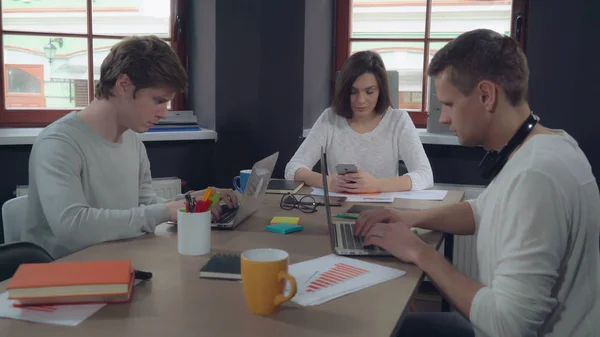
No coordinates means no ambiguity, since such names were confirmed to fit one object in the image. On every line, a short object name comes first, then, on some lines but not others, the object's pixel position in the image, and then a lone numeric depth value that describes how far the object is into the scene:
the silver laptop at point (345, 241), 1.32
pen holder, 1.29
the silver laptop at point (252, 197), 1.55
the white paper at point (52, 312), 0.92
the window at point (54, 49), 2.81
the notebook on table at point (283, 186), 2.16
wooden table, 0.89
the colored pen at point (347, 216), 1.72
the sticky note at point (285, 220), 1.65
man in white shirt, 0.98
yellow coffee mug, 0.94
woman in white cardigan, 2.59
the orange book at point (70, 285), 0.96
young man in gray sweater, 1.43
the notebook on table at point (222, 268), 1.14
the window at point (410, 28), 3.09
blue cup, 2.09
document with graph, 1.05
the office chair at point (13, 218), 1.68
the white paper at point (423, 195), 2.07
